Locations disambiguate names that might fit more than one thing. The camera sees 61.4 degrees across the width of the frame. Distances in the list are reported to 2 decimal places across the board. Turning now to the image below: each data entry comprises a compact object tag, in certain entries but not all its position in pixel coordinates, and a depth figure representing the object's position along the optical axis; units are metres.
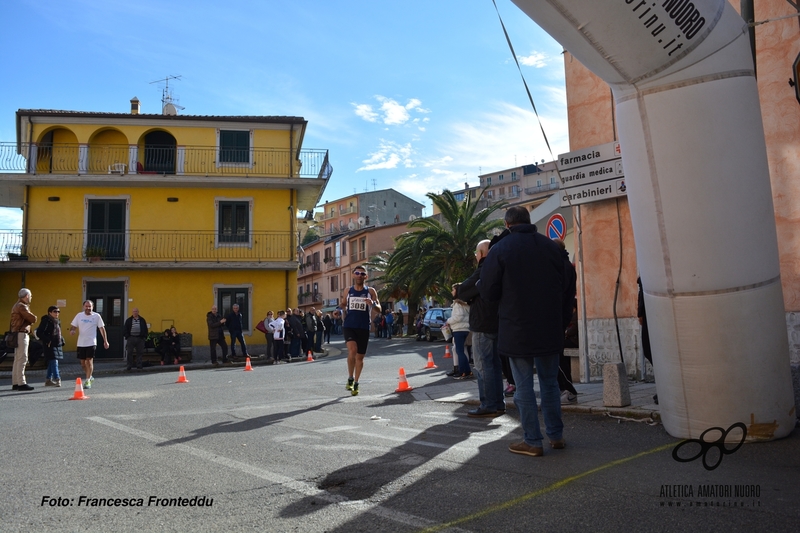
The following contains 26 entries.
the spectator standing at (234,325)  24.14
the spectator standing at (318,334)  29.27
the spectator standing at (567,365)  6.12
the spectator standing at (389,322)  46.59
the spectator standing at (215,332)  23.38
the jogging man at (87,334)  13.58
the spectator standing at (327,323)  39.96
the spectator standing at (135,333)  20.91
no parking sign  10.14
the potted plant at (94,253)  29.00
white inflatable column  5.20
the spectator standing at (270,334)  23.69
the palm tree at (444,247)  35.53
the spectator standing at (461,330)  11.88
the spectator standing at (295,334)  24.59
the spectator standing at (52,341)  13.98
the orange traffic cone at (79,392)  11.47
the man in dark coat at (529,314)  5.39
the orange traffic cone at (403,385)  10.88
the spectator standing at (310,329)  26.72
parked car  33.90
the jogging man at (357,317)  10.16
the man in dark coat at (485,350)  7.43
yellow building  29.03
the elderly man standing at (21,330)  12.90
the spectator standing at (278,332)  23.22
